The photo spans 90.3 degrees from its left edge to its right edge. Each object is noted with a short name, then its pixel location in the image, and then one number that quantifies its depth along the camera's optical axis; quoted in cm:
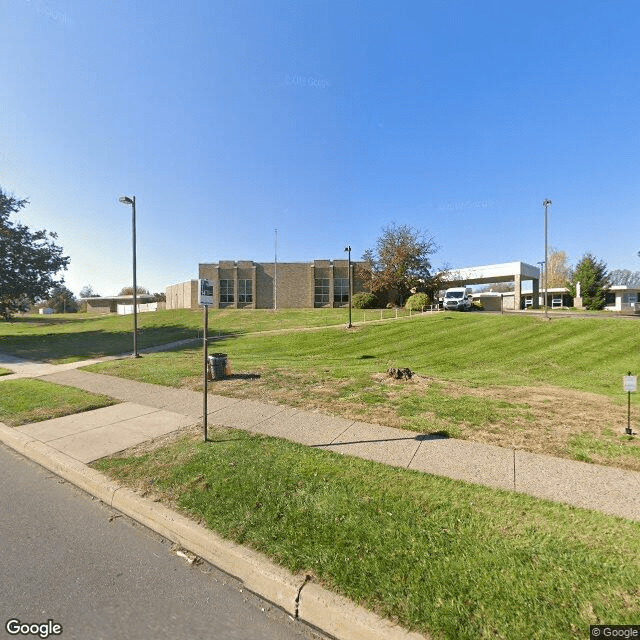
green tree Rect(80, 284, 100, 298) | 11444
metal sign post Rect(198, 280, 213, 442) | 436
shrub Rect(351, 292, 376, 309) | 3688
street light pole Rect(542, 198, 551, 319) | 2012
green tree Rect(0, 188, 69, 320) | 2617
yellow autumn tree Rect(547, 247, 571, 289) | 5795
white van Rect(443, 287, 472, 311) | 2958
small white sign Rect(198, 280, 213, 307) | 437
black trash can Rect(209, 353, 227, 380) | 899
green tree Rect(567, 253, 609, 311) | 4169
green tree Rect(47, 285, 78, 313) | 8419
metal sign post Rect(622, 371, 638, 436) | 473
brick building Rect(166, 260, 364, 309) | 4322
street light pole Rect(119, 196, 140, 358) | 1320
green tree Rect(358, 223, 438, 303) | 3734
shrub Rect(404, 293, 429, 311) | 3075
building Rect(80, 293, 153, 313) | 6988
